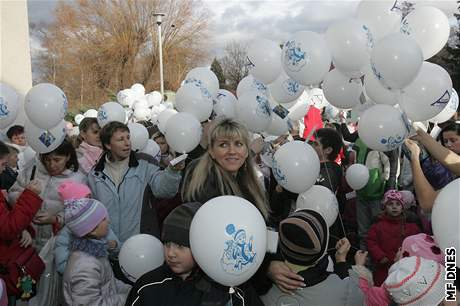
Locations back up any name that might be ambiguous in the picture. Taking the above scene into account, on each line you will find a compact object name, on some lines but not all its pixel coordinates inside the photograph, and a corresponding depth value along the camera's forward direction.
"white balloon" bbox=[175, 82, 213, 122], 4.00
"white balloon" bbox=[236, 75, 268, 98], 4.39
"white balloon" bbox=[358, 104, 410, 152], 3.01
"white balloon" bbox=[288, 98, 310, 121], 5.25
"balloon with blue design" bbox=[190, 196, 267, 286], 1.66
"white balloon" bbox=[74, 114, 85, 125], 11.62
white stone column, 8.31
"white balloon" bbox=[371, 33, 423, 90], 2.72
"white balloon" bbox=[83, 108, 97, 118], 8.90
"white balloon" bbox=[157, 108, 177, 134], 5.33
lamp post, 15.90
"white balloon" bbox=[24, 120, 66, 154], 3.43
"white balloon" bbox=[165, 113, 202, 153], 3.58
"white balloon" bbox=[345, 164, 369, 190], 4.17
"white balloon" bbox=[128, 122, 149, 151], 4.52
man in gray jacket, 3.27
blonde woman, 2.23
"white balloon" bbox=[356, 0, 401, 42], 3.24
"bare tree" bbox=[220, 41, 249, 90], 40.81
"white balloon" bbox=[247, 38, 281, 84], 4.02
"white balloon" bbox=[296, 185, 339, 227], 3.14
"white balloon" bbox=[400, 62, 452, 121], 2.88
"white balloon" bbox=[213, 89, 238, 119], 4.26
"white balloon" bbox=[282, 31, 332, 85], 3.25
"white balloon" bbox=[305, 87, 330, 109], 5.95
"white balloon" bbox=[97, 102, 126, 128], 5.53
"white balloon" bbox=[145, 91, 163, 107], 9.76
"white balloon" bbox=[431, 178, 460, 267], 1.62
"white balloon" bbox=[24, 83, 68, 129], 3.37
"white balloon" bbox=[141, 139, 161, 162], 4.73
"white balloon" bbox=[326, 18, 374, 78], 3.10
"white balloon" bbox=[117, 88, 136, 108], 10.11
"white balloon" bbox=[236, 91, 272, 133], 3.83
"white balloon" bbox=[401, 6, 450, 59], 3.08
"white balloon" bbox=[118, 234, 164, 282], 2.35
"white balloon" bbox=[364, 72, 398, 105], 3.18
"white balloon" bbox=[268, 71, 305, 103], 3.95
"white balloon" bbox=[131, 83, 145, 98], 10.45
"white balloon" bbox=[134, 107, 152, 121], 8.89
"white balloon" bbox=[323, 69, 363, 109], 3.52
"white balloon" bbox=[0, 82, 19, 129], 3.19
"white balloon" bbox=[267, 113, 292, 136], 4.19
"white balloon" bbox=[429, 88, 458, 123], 3.93
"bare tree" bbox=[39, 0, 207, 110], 23.75
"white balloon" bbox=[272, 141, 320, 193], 3.07
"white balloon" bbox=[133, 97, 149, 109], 9.27
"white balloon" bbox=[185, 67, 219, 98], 4.32
